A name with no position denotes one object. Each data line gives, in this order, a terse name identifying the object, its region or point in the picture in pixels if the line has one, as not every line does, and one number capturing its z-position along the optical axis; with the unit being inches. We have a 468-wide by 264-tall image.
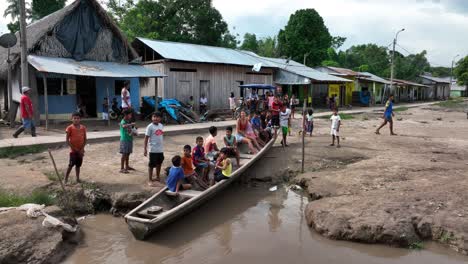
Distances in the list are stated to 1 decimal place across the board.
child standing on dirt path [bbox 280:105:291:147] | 455.2
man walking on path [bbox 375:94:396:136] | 565.9
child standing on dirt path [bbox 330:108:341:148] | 450.6
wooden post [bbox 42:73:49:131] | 490.8
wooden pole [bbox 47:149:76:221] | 241.3
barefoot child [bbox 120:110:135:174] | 296.4
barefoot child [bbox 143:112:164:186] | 281.9
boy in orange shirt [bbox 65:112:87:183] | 271.1
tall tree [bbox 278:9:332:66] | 1505.9
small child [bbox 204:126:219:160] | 317.4
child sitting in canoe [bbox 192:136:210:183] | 294.2
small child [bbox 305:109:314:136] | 543.6
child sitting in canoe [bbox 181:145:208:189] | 272.7
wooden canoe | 207.9
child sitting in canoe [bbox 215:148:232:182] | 287.6
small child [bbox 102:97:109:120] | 591.2
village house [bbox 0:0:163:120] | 542.9
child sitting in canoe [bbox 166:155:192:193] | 254.8
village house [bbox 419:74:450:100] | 2141.5
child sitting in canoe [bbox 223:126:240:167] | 333.1
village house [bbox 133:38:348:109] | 737.0
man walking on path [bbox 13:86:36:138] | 421.3
